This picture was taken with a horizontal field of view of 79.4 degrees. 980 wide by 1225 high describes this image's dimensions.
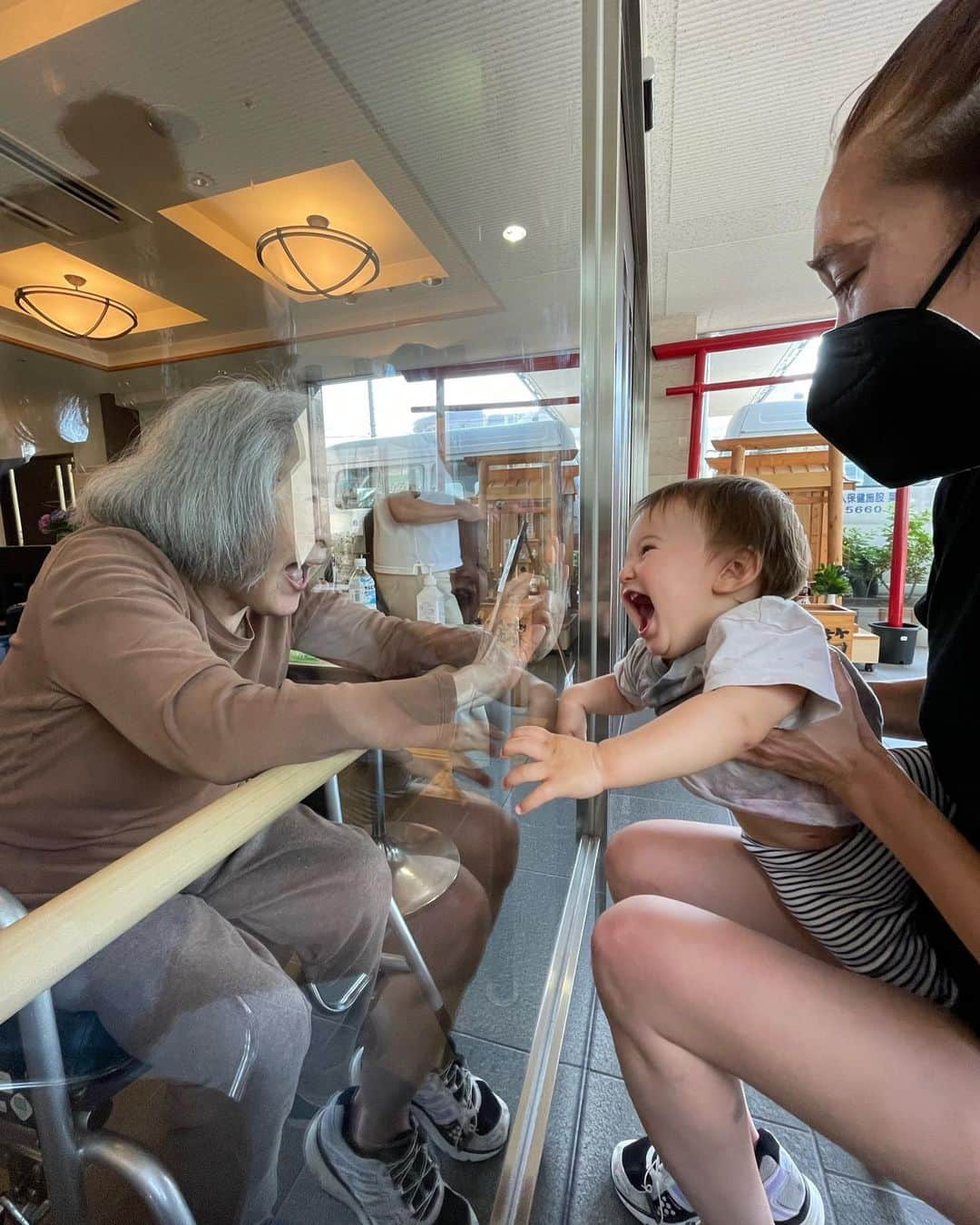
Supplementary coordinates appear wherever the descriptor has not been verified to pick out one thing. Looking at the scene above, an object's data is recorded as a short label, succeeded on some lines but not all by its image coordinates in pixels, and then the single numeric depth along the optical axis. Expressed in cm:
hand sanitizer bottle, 93
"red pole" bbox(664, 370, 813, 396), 484
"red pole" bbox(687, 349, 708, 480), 476
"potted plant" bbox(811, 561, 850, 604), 426
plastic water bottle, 82
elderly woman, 58
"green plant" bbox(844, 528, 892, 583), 487
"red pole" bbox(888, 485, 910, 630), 456
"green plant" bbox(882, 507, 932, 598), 479
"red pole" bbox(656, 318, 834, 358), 470
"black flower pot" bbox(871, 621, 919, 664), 429
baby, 66
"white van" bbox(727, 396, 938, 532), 460
